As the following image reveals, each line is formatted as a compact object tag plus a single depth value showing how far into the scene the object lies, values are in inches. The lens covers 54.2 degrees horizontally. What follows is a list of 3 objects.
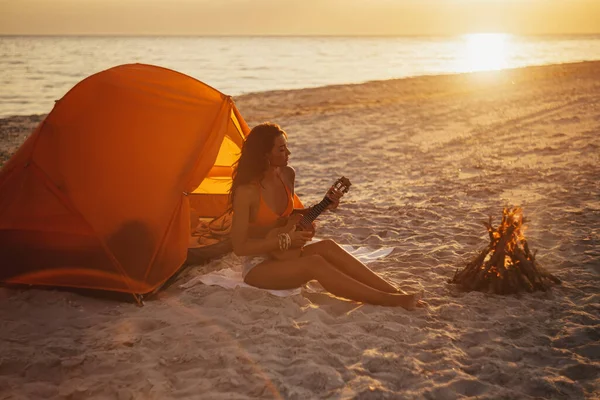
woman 178.7
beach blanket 193.8
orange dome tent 191.8
